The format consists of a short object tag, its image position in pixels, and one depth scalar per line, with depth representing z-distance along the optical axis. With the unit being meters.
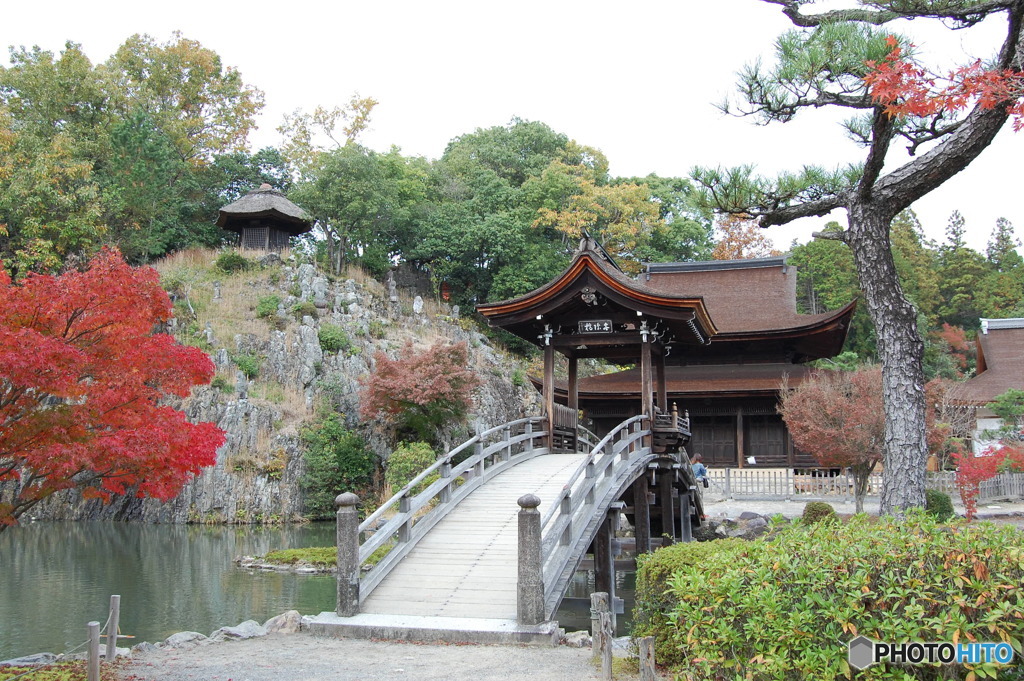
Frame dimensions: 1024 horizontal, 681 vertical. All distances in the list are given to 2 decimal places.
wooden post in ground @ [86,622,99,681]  6.88
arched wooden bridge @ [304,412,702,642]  8.92
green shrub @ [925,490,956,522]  15.30
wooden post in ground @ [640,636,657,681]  6.10
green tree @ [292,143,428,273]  35.66
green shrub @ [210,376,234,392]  27.62
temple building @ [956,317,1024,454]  31.50
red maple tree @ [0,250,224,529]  8.32
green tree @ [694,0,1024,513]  8.88
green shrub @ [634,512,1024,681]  4.33
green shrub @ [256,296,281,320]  32.09
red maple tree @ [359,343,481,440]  25.72
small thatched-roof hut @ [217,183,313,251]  38.16
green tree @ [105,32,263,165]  40.34
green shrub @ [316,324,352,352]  30.56
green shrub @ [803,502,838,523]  15.23
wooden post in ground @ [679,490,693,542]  19.45
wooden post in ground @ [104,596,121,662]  8.34
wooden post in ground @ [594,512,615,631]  13.20
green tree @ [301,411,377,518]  26.72
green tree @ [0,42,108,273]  30.66
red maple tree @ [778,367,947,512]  19.20
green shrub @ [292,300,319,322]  32.00
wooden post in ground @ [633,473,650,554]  15.66
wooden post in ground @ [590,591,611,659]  7.47
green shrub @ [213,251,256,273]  36.12
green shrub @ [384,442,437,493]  24.45
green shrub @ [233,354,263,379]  29.00
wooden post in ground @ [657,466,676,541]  17.70
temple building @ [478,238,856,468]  27.08
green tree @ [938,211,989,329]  47.62
